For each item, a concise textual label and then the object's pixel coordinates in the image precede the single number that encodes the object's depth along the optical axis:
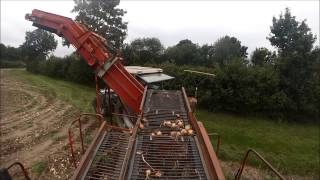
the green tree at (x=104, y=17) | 15.82
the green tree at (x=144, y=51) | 16.79
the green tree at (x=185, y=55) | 20.04
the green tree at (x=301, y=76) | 11.46
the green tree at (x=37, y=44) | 23.81
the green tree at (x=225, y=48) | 20.84
